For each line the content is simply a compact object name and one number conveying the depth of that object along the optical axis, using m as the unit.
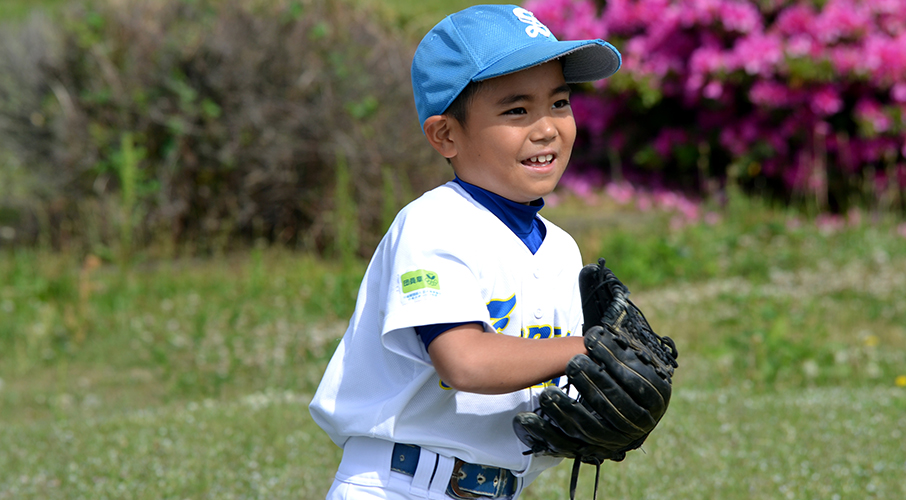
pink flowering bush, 16.83
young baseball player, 4.36
